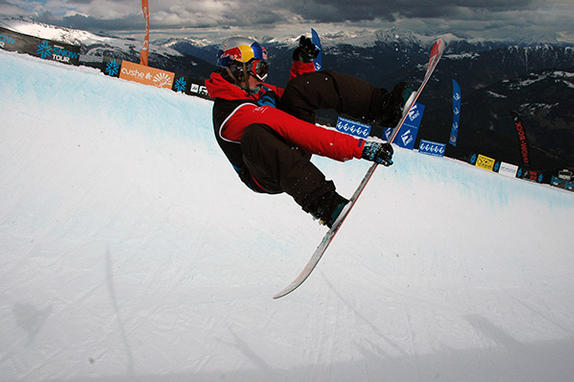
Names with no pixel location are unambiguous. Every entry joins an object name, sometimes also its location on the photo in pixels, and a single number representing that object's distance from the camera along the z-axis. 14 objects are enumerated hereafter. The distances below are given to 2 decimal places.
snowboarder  2.33
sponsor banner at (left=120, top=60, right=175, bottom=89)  14.34
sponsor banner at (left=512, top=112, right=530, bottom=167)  17.17
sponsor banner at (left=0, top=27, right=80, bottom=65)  14.28
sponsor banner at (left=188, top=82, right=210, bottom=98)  15.04
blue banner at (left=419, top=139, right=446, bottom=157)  15.66
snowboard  2.51
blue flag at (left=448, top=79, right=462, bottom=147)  13.49
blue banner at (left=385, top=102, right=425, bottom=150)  13.63
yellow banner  16.38
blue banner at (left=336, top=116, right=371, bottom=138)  14.34
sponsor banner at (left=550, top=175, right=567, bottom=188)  17.04
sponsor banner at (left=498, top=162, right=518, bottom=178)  16.45
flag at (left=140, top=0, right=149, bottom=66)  15.33
